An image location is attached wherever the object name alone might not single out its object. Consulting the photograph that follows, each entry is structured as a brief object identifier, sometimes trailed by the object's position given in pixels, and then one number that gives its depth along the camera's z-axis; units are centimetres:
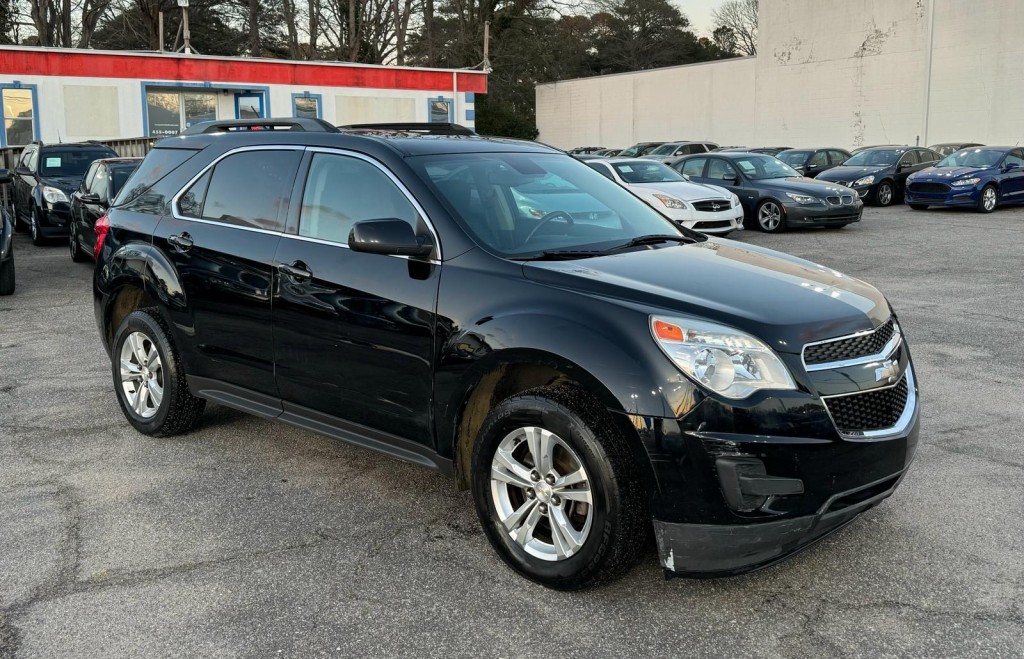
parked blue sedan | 2142
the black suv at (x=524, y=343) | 325
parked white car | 1561
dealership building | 2531
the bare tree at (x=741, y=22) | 6912
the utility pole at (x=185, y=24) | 2883
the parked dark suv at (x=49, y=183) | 1571
